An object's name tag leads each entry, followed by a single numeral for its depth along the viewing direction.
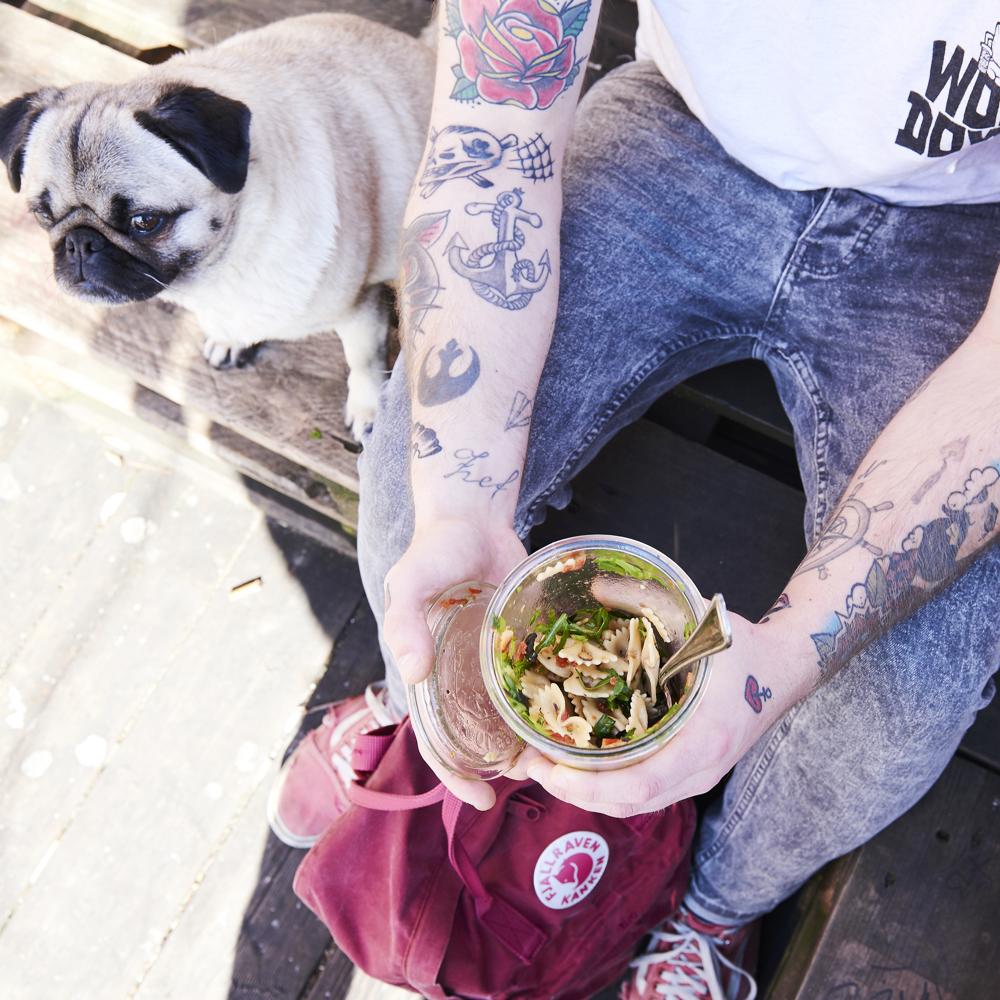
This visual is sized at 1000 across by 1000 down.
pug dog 1.47
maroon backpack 1.46
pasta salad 0.88
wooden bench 1.61
